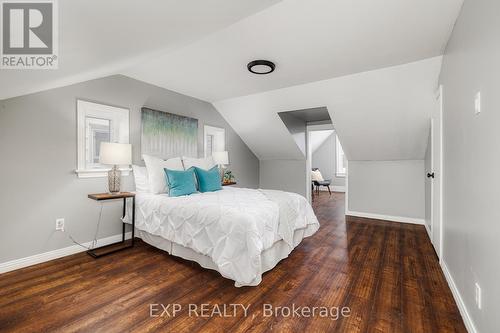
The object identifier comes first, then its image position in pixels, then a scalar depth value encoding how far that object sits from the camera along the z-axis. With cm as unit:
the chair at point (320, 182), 753
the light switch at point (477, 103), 136
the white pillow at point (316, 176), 754
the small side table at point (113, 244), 274
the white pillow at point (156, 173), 314
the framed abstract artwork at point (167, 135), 360
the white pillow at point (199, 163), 372
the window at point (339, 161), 872
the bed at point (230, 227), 200
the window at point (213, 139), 471
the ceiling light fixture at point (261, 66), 282
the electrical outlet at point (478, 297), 134
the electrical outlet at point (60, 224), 270
